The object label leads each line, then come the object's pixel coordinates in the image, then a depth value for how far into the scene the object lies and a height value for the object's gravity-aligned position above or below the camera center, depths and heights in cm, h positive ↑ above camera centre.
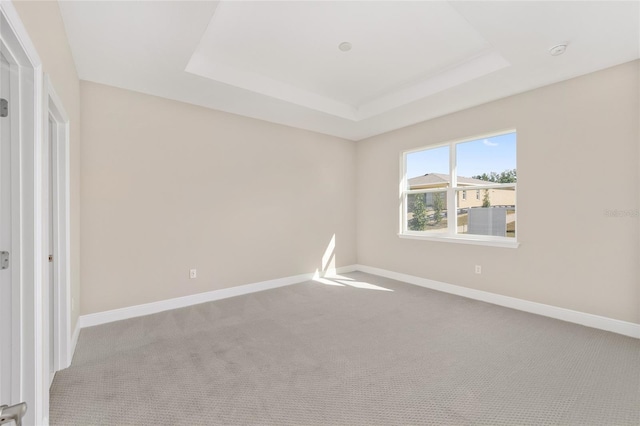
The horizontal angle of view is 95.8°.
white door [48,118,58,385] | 219 -41
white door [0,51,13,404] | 136 -12
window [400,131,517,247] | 371 +30
